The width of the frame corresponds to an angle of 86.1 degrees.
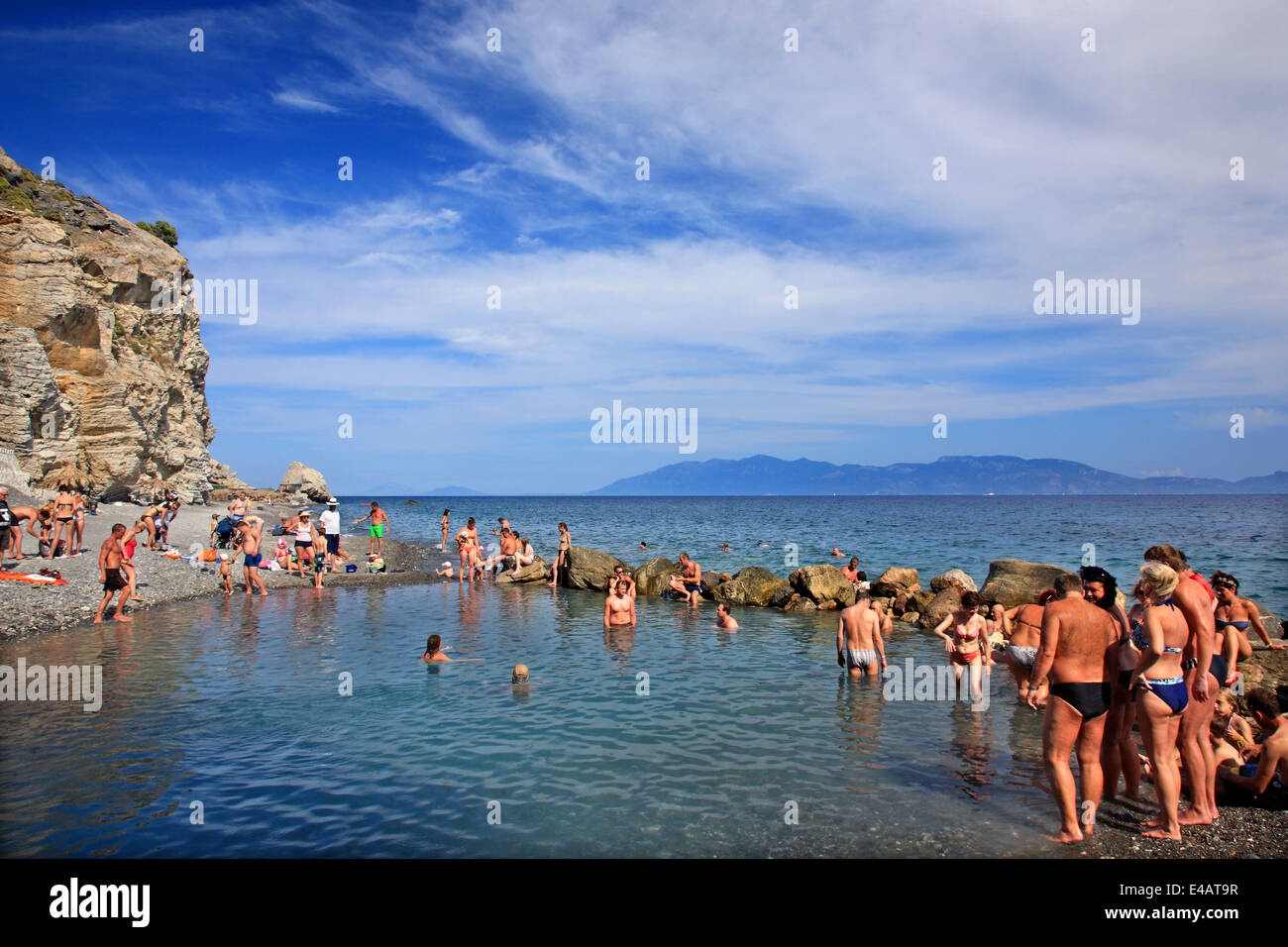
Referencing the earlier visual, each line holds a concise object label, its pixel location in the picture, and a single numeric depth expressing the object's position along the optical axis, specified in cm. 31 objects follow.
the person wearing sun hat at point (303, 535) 2403
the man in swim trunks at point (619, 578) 1859
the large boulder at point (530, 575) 2734
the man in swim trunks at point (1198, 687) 621
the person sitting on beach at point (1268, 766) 714
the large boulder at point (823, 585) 2194
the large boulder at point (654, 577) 2483
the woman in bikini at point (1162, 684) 616
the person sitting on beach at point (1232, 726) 828
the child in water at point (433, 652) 1382
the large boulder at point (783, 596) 2216
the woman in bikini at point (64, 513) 2133
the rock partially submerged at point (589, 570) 2562
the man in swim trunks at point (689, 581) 2350
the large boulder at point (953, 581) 2152
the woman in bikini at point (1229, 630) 780
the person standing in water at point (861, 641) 1304
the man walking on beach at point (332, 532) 2708
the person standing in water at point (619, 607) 1823
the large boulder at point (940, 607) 1894
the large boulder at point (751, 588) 2288
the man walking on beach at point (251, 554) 2138
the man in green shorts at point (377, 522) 3098
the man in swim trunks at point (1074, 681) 620
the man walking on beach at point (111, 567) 1603
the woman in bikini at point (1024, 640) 1019
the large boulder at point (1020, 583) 1941
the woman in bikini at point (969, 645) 1162
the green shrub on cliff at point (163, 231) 5378
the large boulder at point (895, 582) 2173
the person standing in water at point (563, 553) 2683
